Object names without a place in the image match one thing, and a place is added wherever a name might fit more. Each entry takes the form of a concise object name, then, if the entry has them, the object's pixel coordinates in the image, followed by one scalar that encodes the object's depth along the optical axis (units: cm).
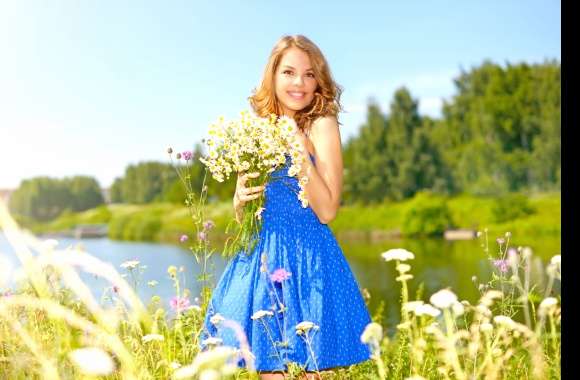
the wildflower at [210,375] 204
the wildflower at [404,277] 278
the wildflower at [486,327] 300
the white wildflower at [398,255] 303
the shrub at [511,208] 2523
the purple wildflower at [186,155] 365
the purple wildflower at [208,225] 386
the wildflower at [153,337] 307
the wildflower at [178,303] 403
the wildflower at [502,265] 373
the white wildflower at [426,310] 268
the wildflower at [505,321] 286
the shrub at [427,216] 2723
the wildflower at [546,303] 264
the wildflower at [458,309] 239
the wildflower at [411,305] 296
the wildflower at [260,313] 289
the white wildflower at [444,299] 240
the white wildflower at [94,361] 177
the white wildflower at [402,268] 282
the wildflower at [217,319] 301
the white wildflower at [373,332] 220
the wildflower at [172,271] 390
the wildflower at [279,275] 299
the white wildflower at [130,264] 390
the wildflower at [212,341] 285
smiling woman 309
